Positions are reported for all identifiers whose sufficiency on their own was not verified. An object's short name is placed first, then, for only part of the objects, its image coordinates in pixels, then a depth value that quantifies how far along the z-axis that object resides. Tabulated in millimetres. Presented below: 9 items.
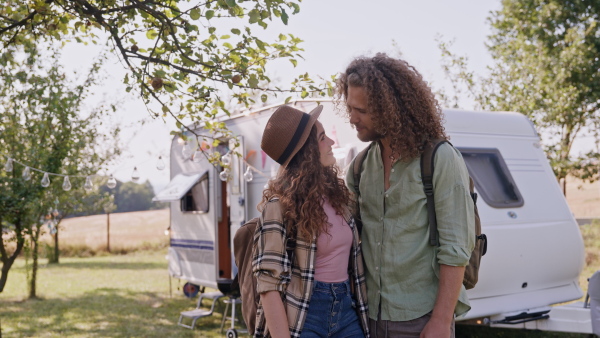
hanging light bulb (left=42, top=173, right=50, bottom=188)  5978
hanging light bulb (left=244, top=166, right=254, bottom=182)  6698
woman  2270
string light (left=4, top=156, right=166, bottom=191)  5696
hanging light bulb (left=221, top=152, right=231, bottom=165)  5490
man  2221
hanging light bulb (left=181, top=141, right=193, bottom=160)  6098
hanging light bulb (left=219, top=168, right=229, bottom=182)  5457
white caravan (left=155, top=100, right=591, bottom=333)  5504
